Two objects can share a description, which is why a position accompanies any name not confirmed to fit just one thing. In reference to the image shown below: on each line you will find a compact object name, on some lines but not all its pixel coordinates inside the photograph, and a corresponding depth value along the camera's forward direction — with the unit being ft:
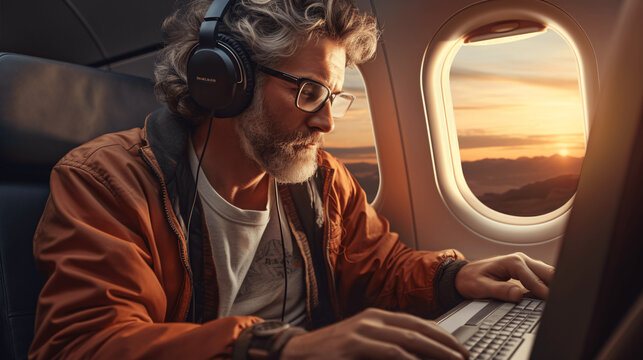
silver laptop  2.25
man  2.29
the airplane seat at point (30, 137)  3.43
